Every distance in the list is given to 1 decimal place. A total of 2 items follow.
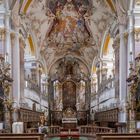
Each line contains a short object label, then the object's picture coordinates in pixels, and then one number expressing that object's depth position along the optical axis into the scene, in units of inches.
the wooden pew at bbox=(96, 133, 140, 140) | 315.2
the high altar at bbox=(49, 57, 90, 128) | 1144.7
